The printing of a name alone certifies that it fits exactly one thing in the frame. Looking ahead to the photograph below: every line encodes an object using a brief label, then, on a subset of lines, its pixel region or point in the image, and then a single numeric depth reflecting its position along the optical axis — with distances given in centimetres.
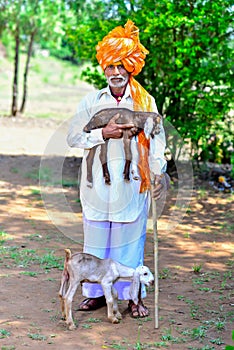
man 755
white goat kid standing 746
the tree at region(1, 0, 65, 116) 2209
